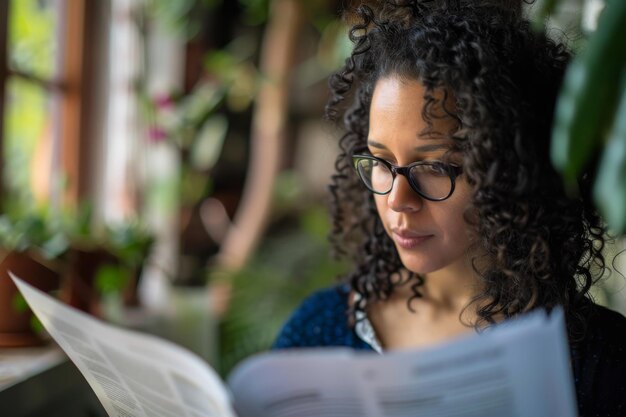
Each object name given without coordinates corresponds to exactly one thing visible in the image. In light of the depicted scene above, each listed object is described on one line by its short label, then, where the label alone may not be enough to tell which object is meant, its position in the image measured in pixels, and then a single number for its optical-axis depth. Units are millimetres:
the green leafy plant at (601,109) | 487
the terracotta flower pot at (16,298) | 1233
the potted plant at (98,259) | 1472
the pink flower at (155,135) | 2348
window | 1550
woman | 864
